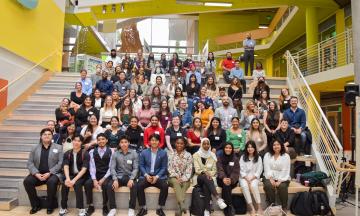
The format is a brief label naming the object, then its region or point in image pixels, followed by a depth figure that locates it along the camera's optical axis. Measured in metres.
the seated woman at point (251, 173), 5.86
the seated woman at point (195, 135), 6.86
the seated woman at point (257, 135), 6.92
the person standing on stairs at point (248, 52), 12.63
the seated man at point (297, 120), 7.12
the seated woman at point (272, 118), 7.47
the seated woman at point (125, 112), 7.77
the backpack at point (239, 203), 5.93
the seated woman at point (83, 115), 7.58
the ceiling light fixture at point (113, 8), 15.40
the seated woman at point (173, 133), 6.92
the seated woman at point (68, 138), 6.62
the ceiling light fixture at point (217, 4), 15.85
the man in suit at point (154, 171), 5.82
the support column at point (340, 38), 11.41
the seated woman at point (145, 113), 7.73
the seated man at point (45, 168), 5.76
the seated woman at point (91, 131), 6.79
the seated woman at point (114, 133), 6.73
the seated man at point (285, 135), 6.97
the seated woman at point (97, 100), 8.33
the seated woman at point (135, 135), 6.98
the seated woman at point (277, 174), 5.92
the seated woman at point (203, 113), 7.86
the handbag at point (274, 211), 5.74
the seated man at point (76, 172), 5.71
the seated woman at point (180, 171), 5.79
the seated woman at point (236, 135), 6.90
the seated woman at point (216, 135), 6.85
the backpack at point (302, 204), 5.73
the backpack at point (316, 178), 6.11
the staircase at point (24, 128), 6.06
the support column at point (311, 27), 14.77
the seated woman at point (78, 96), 8.60
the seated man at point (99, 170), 5.82
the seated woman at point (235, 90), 9.35
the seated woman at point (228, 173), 5.85
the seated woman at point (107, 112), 7.65
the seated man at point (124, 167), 5.89
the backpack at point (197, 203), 5.69
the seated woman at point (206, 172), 5.80
